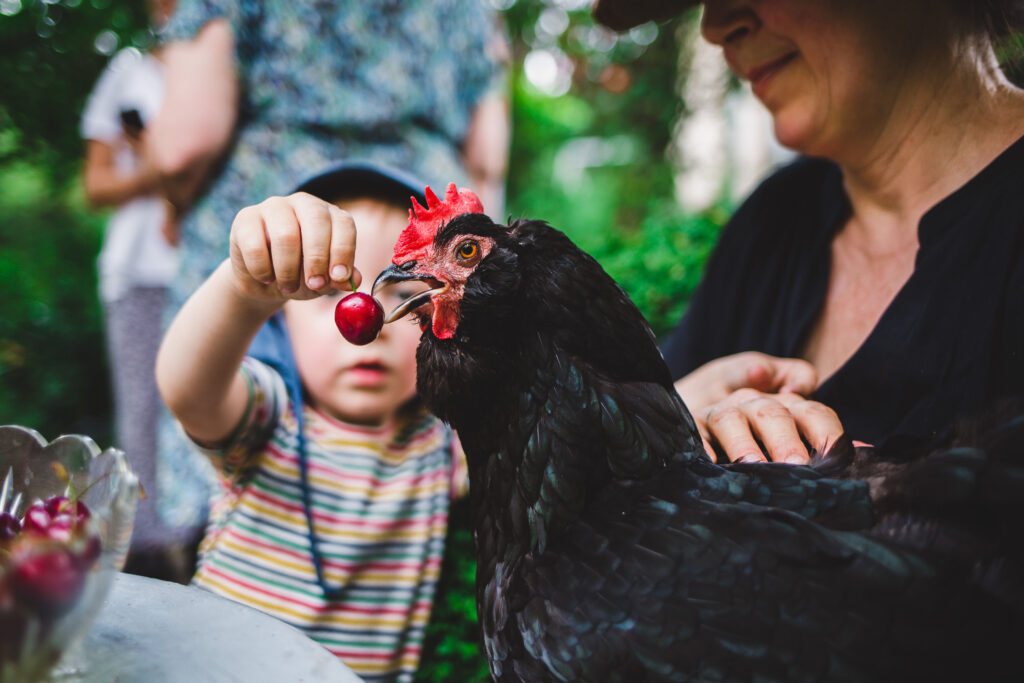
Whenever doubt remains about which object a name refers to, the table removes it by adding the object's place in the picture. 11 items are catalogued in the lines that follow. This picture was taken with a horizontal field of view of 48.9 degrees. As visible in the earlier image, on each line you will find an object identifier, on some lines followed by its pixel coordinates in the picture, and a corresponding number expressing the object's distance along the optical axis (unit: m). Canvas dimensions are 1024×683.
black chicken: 0.46
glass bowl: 0.39
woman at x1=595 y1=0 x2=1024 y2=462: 0.58
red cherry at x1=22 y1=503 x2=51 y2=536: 0.44
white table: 0.46
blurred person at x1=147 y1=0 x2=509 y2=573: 0.74
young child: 0.66
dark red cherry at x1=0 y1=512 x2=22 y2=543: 0.45
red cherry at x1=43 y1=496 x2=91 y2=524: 0.45
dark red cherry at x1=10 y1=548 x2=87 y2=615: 0.39
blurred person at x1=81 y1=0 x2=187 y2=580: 0.86
